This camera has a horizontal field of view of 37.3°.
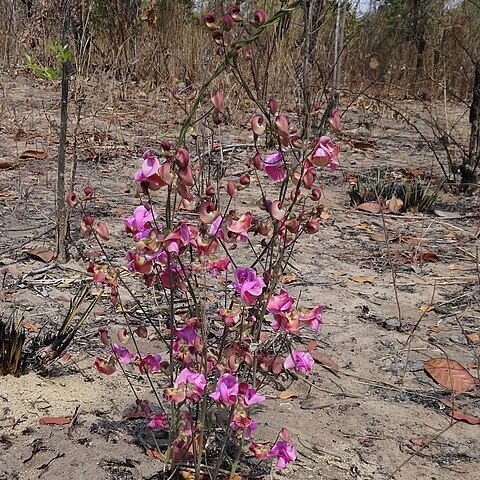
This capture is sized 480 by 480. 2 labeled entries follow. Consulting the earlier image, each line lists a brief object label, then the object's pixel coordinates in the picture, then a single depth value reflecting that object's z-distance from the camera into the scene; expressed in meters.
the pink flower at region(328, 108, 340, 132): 1.27
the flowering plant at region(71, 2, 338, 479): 1.17
